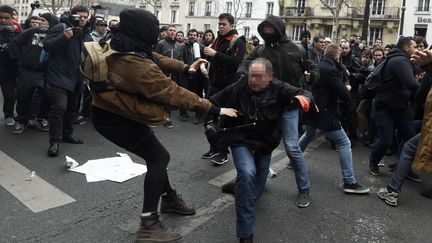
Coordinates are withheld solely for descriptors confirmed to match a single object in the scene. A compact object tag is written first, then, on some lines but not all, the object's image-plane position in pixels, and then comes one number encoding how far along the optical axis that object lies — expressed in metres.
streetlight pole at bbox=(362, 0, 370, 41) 13.99
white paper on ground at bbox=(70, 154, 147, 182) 4.94
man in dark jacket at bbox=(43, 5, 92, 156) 5.70
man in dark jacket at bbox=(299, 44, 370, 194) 4.93
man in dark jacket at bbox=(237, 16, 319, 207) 4.41
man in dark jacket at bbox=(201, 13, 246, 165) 5.74
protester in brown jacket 3.21
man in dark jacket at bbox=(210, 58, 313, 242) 3.67
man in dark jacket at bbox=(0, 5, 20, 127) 6.77
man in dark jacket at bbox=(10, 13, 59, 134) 6.47
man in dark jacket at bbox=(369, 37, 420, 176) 5.07
